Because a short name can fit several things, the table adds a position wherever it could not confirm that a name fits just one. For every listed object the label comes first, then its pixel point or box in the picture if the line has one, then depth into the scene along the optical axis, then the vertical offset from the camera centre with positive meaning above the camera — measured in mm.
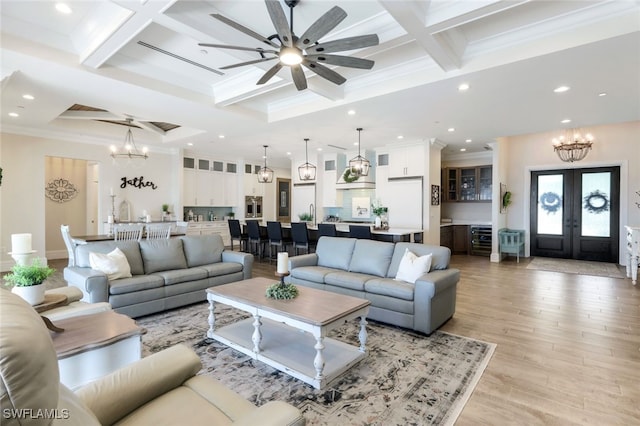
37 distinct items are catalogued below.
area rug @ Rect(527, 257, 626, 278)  6297 -1229
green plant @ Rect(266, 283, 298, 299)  2986 -772
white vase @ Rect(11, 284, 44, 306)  2203 -579
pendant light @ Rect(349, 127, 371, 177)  6535 +884
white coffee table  2492 -1197
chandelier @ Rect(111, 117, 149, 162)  7391 +1576
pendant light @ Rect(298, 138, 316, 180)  7308 +860
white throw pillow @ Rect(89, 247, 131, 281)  3789 -655
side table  1904 -843
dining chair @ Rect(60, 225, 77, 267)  4695 -509
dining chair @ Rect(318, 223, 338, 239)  6219 -398
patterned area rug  2156 -1336
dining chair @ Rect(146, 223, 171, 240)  6062 -428
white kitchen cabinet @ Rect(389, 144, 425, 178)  7465 +1175
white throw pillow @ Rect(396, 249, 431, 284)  3701 -672
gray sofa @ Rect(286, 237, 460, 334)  3369 -841
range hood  8492 +707
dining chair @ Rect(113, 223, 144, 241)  5622 -405
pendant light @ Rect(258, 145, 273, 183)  7785 +849
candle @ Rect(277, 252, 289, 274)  2982 -500
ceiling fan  2260 +1311
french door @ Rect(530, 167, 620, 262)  7449 -86
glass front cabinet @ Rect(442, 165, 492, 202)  8836 +746
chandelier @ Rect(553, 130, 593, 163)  7240 +1440
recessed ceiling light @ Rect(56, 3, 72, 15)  3002 +1912
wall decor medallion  8109 +489
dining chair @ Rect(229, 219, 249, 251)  8188 -583
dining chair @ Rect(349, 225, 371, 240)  5891 -405
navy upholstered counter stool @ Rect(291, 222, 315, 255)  6665 -562
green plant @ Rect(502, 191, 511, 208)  8328 +276
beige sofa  732 -780
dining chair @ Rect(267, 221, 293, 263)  7168 -618
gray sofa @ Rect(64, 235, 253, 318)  3645 -832
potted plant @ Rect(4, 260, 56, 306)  2189 -489
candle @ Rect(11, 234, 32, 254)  2311 -249
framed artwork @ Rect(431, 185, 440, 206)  7563 +348
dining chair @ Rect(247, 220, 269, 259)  7730 -649
